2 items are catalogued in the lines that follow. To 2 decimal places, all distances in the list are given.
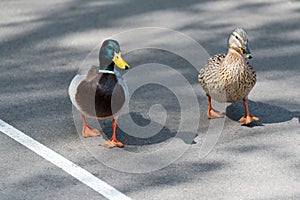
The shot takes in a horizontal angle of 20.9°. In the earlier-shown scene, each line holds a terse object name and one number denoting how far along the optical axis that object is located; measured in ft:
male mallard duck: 21.17
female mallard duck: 22.38
